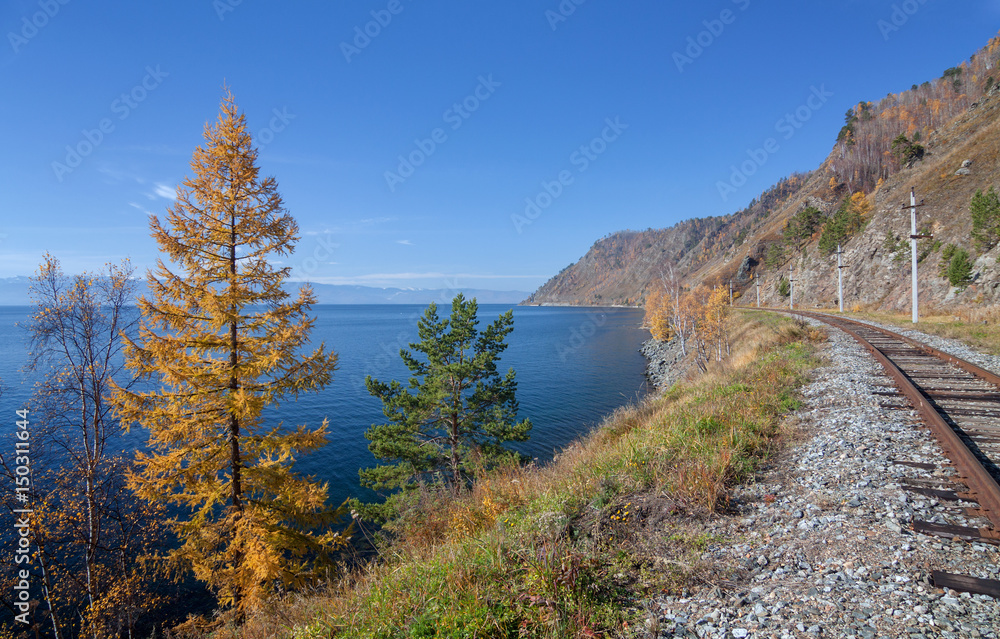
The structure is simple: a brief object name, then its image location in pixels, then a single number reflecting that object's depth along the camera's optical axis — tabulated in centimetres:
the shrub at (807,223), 7631
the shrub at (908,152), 6188
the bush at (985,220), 2861
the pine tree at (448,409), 1709
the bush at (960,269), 2781
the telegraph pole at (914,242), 2156
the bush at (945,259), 3100
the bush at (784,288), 6389
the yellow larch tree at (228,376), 859
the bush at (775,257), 8300
